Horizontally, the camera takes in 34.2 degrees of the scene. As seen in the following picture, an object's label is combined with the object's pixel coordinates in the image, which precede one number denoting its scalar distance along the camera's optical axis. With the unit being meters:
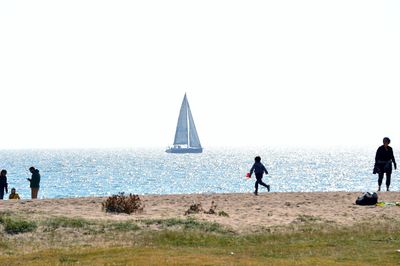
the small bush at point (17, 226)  23.41
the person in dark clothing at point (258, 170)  33.00
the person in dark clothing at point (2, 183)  35.11
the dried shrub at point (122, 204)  28.50
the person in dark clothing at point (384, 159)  31.44
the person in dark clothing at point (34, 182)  35.52
